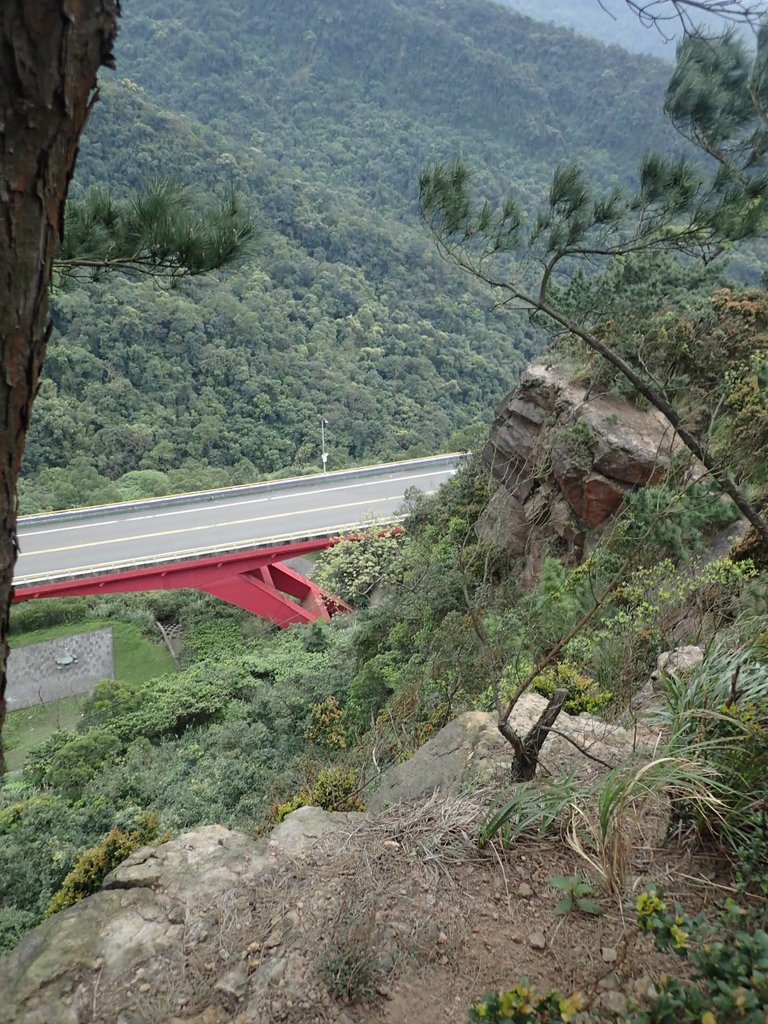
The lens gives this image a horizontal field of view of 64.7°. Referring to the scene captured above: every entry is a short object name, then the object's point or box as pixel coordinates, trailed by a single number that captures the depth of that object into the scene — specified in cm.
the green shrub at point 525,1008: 127
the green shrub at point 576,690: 385
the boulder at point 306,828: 277
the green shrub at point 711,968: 118
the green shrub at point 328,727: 670
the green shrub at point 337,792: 357
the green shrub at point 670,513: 343
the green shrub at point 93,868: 313
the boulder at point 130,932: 199
